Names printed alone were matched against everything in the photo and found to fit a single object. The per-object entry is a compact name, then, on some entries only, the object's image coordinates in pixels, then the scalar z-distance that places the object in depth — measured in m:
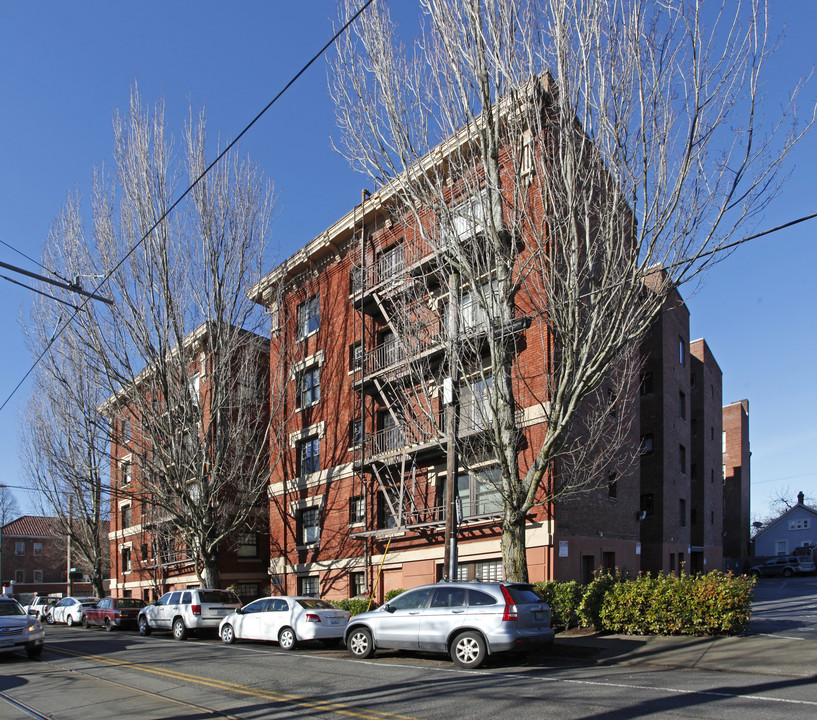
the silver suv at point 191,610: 20.59
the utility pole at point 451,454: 14.72
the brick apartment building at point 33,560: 70.12
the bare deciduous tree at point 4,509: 92.78
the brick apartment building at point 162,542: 26.77
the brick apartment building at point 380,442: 19.69
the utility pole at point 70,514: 39.35
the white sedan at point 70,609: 29.94
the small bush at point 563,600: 16.08
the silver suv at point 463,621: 11.82
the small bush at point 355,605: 21.22
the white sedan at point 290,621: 16.33
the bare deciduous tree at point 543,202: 14.03
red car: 25.81
